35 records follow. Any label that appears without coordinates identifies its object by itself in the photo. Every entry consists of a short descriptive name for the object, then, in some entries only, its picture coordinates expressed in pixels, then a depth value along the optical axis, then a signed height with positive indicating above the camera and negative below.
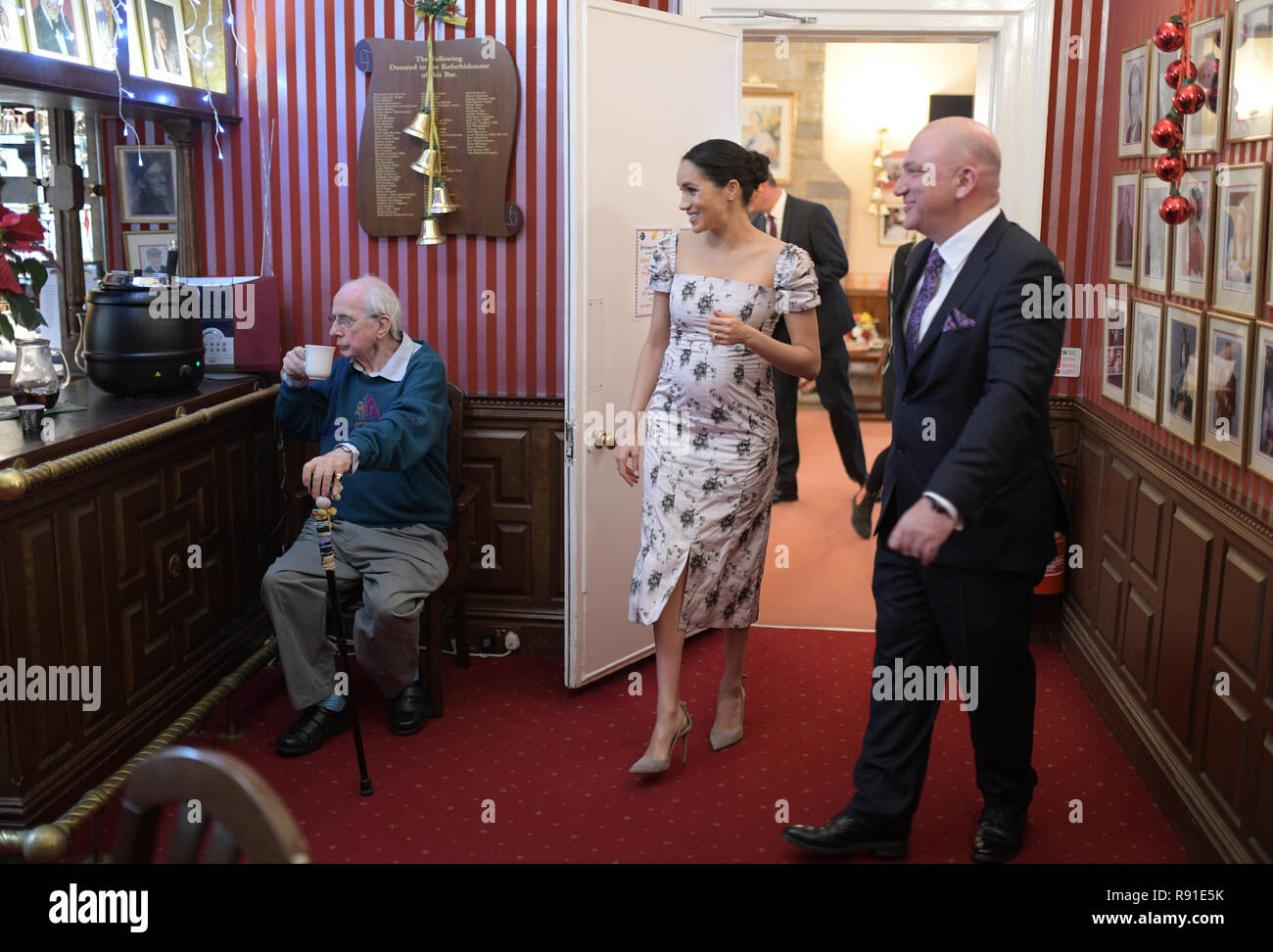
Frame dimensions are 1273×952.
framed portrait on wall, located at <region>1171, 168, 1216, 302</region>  3.25 +0.03
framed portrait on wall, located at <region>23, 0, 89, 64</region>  3.42 +0.58
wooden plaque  4.39 +0.39
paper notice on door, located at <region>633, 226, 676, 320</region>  4.19 -0.05
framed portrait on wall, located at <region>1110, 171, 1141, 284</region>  3.96 +0.10
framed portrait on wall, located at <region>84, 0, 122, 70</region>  3.70 +0.62
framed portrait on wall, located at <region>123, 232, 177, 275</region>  4.61 -0.01
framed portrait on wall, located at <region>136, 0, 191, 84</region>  4.02 +0.65
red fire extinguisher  4.69 -1.15
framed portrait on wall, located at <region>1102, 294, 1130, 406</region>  4.09 -0.30
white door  3.91 +0.13
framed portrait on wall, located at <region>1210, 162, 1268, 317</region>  2.91 +0.04
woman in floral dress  3.52 -0.43
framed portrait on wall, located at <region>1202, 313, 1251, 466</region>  3.04 -0.31
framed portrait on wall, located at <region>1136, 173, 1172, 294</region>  3.63 +0.04
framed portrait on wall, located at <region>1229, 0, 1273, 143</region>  2.87 +0.41
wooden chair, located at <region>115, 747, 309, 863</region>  1.26 -0.56
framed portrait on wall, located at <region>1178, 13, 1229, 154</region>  3.14 +0.43
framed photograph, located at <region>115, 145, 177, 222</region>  4.55 +0.23
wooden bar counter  3.04 -0.86
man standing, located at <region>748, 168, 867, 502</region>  6.34 -0.35
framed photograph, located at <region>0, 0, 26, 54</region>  3.29 +0.55
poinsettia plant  3.22 -0.05
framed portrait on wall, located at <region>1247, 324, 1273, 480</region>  2.87 -0.33
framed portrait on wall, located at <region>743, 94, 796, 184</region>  10.37 +1.00
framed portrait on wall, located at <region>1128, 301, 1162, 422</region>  3.73 -0.29
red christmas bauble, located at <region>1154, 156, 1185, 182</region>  3.34 +0.22
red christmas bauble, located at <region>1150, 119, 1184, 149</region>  3.29 +0.30
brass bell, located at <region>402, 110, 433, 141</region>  4.37 +0.41
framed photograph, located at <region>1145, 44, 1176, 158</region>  3.63 +0.45
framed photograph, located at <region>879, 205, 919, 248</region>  10.41 +0.17
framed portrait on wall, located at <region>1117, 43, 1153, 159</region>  3.89 +0.46
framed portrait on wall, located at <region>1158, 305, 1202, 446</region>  3.38 -0.31
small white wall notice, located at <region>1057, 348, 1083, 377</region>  4.60 -0.38
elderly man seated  3.76 -0.80
